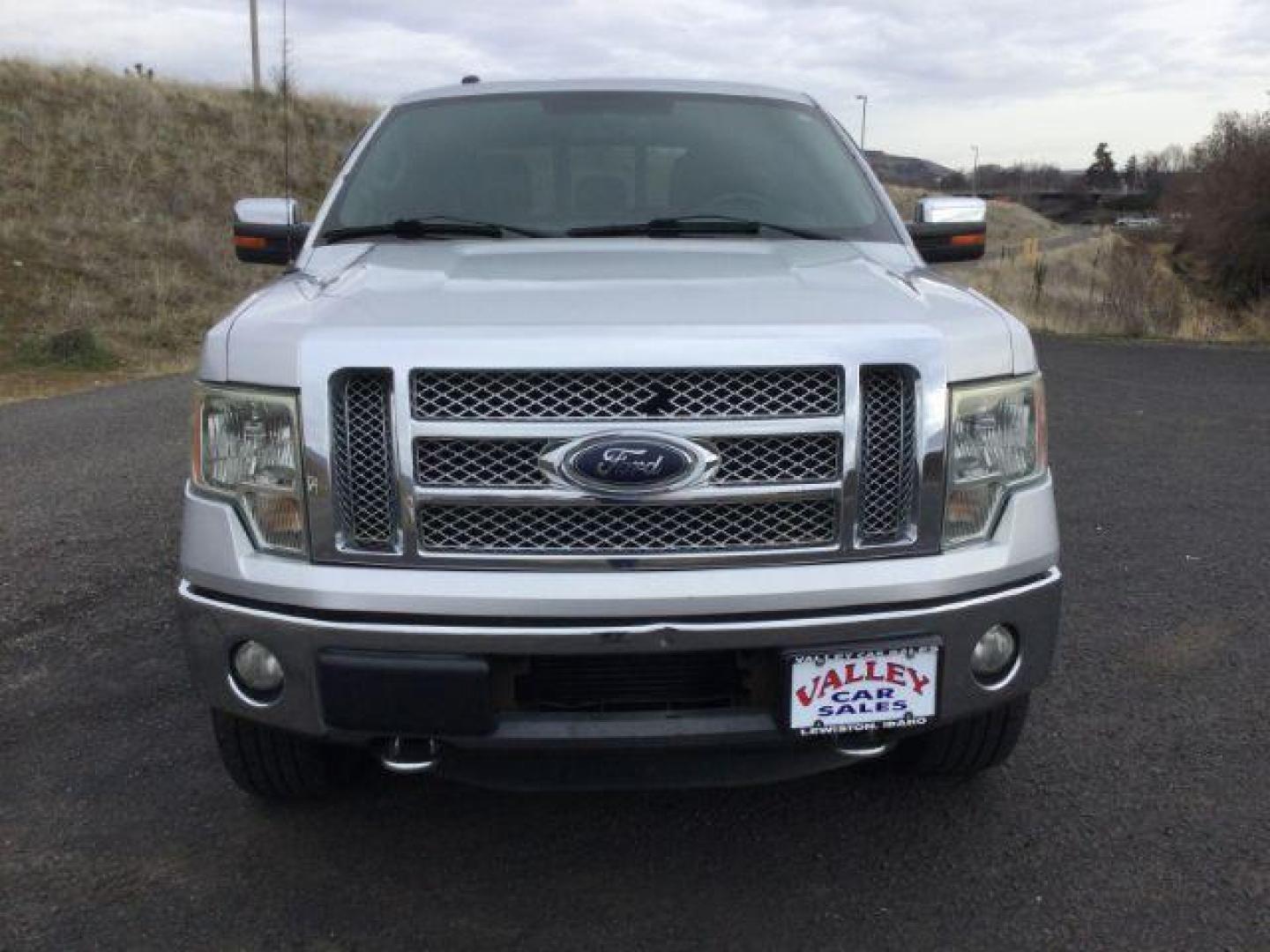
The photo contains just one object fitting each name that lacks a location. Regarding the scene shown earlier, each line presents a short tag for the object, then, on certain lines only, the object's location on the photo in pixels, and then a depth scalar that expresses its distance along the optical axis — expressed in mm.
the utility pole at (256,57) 19344
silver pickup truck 2082
